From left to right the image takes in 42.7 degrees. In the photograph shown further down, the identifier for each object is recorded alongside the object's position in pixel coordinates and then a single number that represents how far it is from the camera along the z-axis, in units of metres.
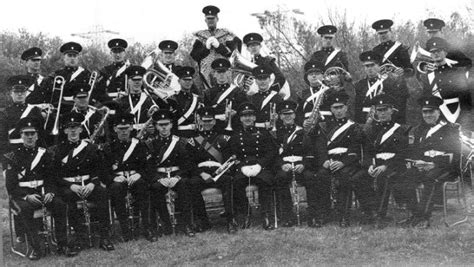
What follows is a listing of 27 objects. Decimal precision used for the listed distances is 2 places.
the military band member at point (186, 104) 7.97
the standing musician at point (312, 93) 7.70
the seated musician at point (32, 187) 6.70
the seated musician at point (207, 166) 7.42
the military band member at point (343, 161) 7.18
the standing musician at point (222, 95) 7.89
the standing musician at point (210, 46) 8.41
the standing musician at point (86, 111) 7.46
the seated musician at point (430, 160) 6.86
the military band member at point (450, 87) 7.27
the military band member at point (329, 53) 8.04
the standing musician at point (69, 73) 7.64
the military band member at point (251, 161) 7.41
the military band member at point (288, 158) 7.40
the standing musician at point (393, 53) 7.70
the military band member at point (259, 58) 8.42
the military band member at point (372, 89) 7.50
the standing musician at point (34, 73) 7.50
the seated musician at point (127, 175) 7.21
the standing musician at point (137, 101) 7.79
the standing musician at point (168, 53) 8.20
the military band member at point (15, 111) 7.12
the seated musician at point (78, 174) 6.93
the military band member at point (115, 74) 8.05
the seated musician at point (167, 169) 7.36
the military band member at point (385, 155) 7.09
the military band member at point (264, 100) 7.88
